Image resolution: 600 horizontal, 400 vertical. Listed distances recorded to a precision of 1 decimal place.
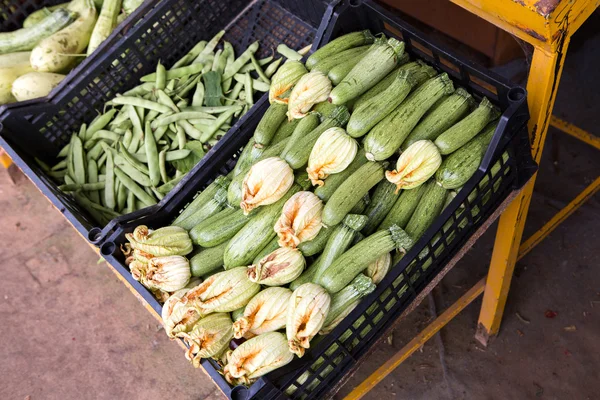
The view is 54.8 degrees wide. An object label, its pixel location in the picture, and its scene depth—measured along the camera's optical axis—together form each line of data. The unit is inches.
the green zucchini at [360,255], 72.1
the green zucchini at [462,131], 76.0
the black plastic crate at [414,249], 69.6
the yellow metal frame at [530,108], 63.1
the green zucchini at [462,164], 74.9
